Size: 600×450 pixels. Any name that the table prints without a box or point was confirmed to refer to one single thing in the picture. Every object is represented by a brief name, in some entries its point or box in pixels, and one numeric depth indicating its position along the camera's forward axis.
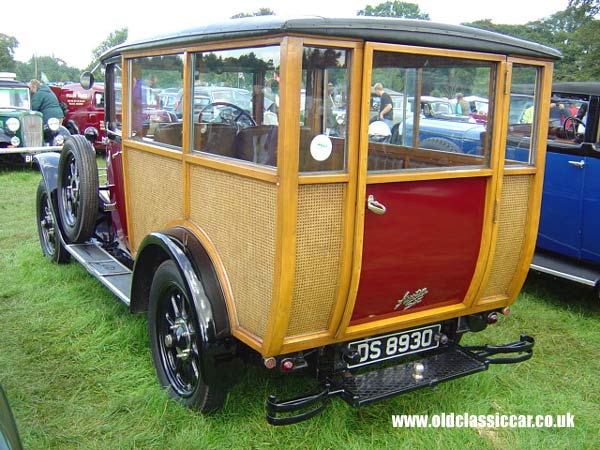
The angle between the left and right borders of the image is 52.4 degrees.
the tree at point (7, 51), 58.50
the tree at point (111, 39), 65.50
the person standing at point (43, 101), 13.03
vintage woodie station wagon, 2.64
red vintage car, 14.95
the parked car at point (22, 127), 11.89
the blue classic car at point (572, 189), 4.96
